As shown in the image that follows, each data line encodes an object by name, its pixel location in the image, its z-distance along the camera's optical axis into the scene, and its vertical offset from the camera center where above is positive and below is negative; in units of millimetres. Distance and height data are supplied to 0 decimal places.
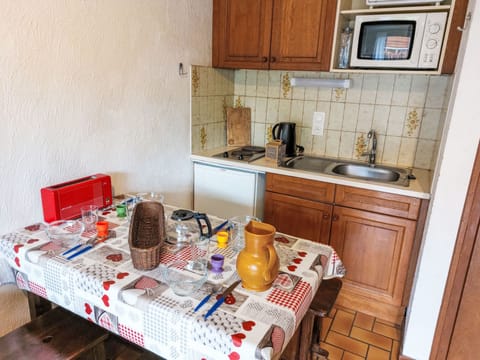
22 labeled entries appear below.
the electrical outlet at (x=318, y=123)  2587 -193
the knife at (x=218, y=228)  1453 -567
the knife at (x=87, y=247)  1243 -593
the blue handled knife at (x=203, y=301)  986 -599
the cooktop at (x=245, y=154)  2485 -446
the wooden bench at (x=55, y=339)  1178 -891
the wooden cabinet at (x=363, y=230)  1978 -790
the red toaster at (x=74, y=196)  1489 -491
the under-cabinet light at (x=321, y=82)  2355 +96
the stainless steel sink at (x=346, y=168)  2297 -475
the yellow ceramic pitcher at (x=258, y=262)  1031 -494
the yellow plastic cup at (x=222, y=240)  1351 -565
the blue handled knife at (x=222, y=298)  964 -594
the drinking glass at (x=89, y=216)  1488 -569
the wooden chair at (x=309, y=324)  1374 -890
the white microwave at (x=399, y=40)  1878 +331
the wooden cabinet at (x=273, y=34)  2176 +395
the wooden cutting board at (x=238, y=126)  2816 -268
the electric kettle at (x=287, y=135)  2545 -291
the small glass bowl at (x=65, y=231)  1350 -587
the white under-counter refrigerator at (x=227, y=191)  2387 -685
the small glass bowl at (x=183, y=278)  1069 -596
